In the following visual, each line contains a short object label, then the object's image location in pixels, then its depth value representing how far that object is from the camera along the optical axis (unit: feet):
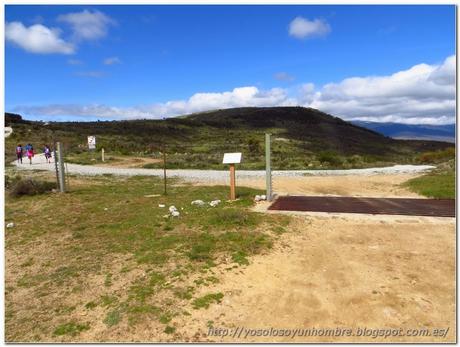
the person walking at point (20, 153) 99.21
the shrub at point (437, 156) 101.28
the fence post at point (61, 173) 46.03
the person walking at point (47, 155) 98.71
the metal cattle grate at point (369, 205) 34.78
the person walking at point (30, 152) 95.70
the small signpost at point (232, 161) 39.29
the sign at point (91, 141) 86.50
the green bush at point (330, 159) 98.09
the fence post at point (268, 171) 38.14
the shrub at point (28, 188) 45.37
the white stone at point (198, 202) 37.66
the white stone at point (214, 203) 37.60
